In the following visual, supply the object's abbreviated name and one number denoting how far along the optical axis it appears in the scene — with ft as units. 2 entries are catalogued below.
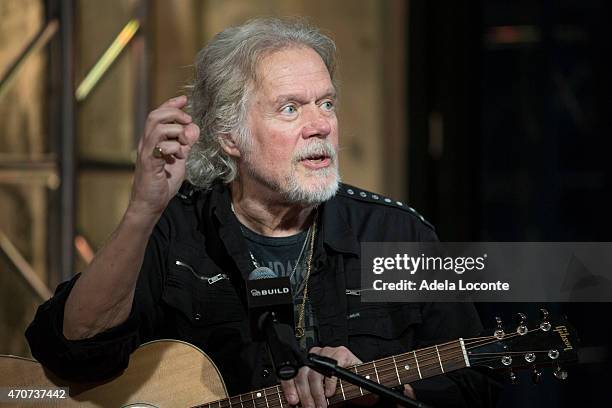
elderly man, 18.63
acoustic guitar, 17.28
